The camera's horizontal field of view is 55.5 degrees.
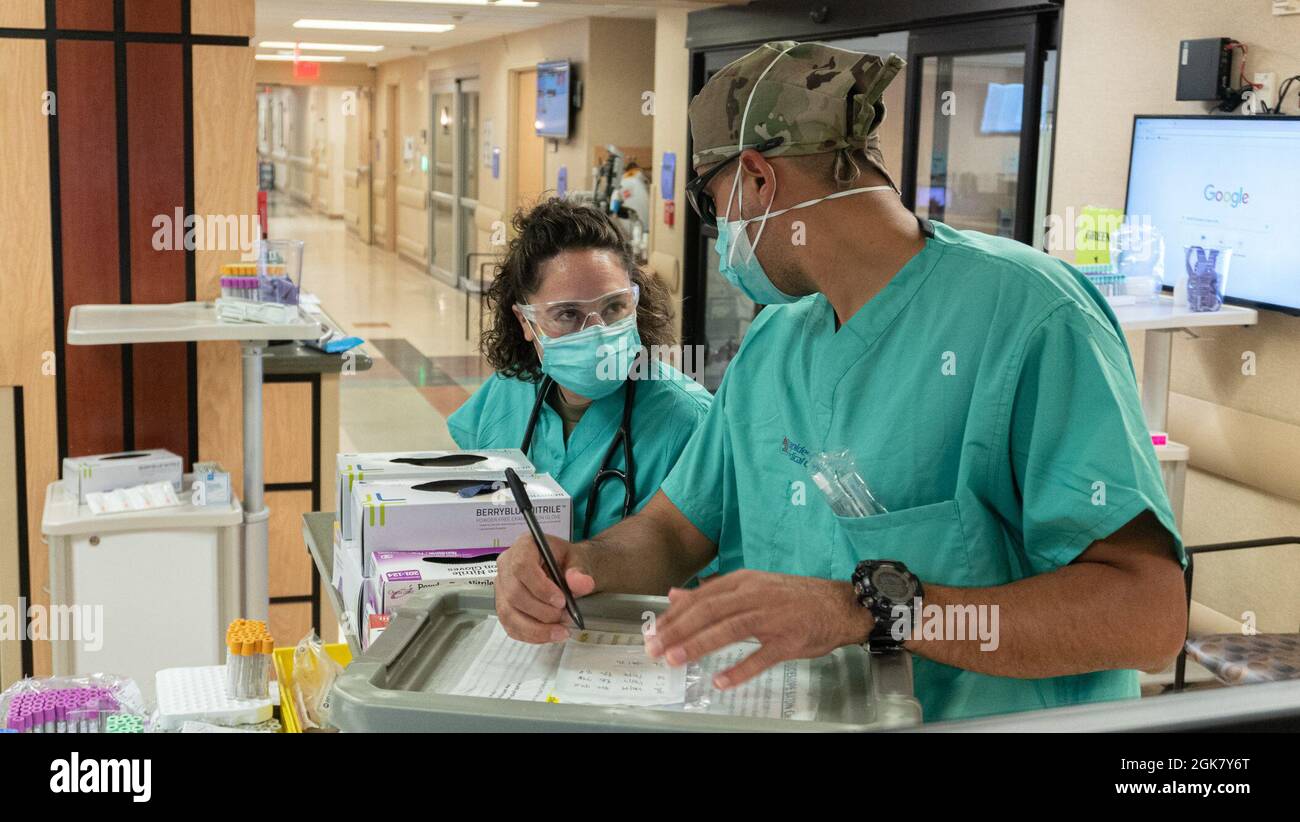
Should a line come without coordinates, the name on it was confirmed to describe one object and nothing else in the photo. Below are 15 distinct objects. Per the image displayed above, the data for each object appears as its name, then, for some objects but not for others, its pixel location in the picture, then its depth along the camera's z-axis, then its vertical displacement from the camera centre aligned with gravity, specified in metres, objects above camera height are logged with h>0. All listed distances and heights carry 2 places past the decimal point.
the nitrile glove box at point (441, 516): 1.86 -0.47
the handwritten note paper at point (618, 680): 1.05 -0.41
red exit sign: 16.53 +1.77
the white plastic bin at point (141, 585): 3.53 -1.12
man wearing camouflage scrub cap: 1.17 -0.26
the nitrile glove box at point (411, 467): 2.02 -0.43
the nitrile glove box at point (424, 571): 1.75 -0.53
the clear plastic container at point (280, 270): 3.77 -0.21
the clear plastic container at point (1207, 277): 4.16 -0.17
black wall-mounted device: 4.18 +0.53
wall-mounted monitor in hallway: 10.80 +0.99
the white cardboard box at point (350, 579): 1.93 -0.60
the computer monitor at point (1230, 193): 3.98 +0.11
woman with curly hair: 2.37 -0.32
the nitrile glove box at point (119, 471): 3.64 -0.80
